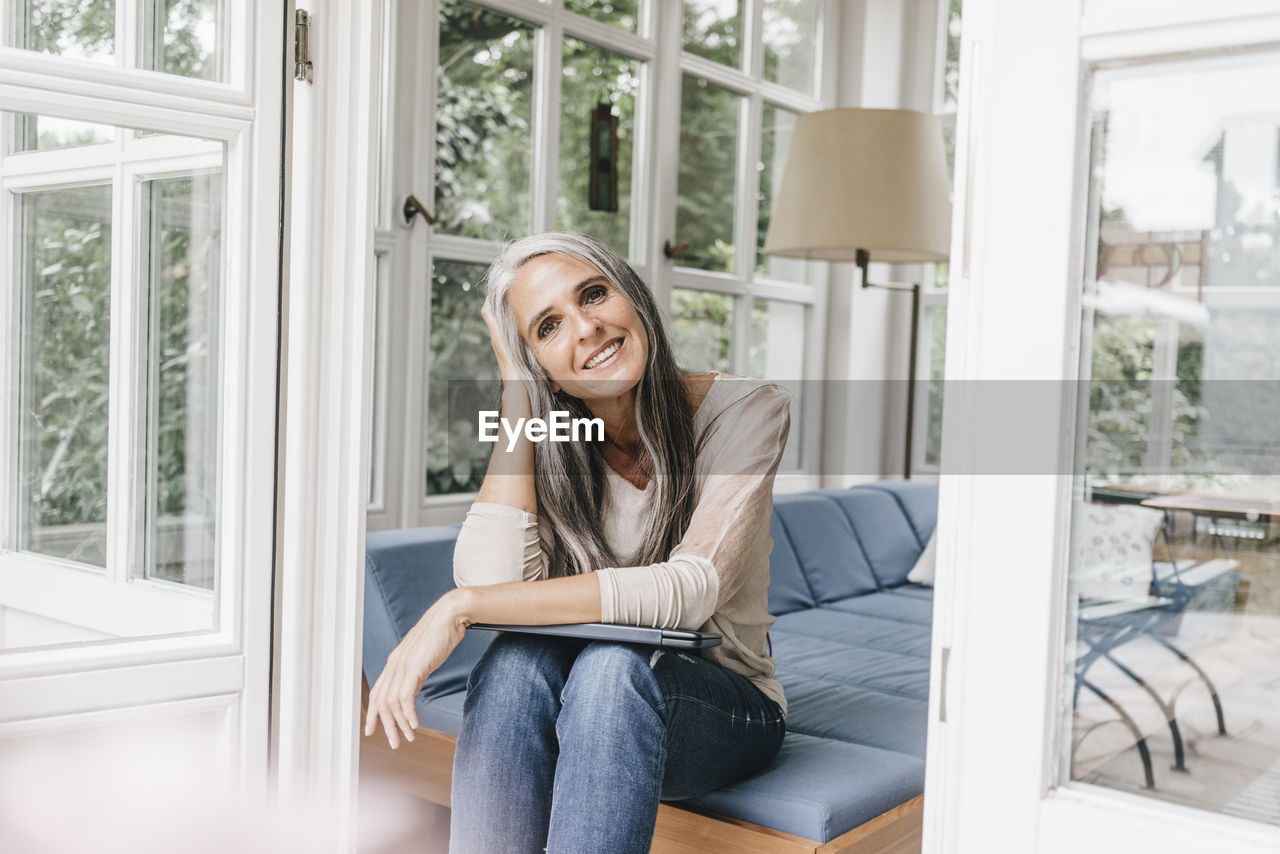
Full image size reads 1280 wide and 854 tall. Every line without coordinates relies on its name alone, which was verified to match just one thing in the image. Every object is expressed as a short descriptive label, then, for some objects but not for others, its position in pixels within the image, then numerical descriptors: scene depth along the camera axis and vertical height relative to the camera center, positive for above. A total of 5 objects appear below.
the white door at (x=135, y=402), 1.49 -0.06
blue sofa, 1.72 -0.65
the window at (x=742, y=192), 4.05 +0.71
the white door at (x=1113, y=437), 0.94 -0.04
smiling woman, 1.49 -0.30
